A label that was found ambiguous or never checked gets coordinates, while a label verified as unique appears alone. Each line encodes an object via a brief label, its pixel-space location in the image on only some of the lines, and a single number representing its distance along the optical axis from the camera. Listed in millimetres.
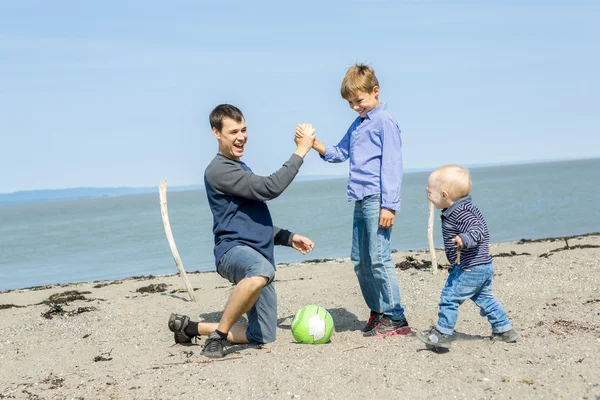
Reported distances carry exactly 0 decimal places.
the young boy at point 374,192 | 6652
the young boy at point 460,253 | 5750
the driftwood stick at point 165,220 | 10891
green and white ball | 6555
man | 6324
